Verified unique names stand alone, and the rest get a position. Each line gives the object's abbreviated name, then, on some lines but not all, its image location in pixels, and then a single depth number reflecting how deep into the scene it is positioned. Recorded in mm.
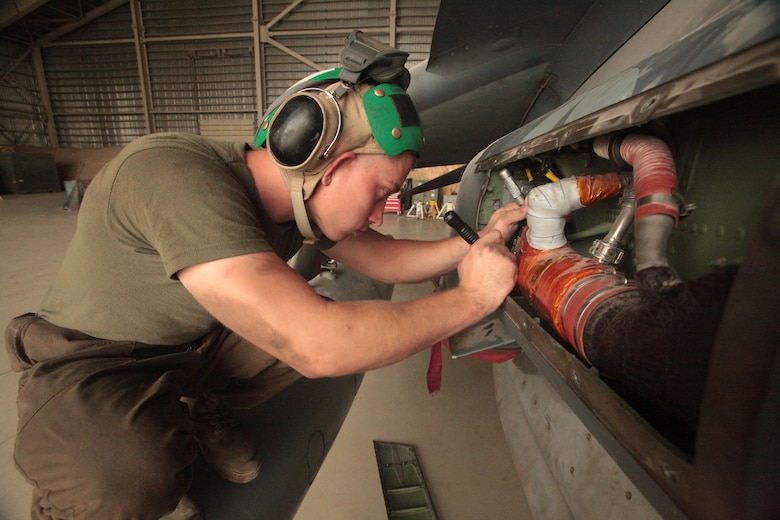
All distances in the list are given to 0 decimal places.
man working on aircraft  691
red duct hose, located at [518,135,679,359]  568
